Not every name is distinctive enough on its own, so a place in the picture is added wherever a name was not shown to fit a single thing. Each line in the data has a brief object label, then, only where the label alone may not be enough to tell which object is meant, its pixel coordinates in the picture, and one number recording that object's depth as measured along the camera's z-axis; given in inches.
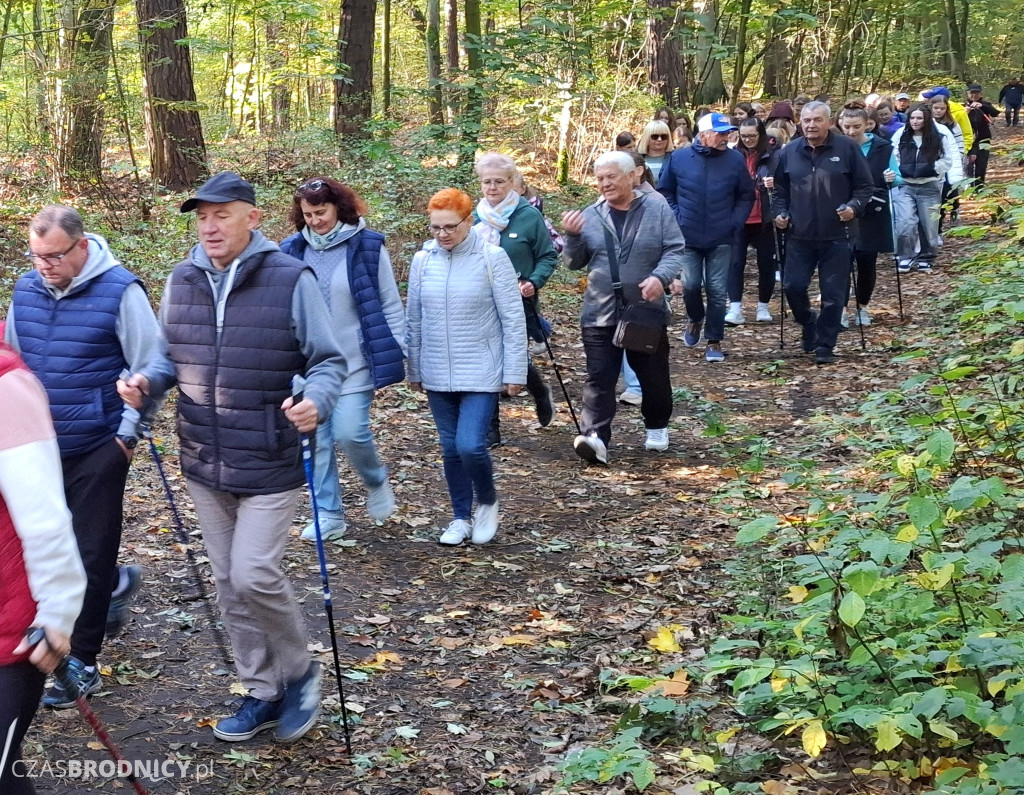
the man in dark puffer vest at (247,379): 167.3
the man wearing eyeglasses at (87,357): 181.6
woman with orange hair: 256.7
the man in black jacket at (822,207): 419.2
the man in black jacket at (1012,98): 1304.1
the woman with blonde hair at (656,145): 481.7
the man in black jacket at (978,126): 745.6
